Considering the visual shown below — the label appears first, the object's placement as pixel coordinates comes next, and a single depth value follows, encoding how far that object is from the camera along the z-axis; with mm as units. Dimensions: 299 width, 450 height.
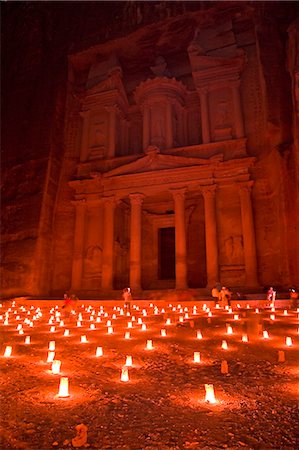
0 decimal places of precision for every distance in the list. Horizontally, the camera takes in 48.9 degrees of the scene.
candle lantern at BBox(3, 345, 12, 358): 6793
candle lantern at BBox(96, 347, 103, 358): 6676
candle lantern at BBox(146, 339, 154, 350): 7151
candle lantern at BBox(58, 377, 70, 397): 4609
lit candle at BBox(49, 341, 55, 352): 7031
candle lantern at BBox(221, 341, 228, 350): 6992
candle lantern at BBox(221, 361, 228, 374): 5566
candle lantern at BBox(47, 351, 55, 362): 6409
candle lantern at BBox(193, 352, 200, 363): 6237
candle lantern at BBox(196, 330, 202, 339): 8077
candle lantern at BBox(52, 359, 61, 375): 5680
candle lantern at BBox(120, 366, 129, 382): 5281
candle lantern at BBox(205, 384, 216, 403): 4379
